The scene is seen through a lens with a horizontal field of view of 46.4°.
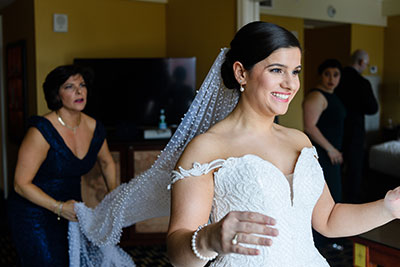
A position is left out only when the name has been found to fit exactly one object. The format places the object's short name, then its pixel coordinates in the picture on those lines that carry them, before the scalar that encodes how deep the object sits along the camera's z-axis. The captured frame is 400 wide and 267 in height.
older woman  2.41
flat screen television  4.59
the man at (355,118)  4.07
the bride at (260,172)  1.36
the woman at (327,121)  3.57
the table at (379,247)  1.81
